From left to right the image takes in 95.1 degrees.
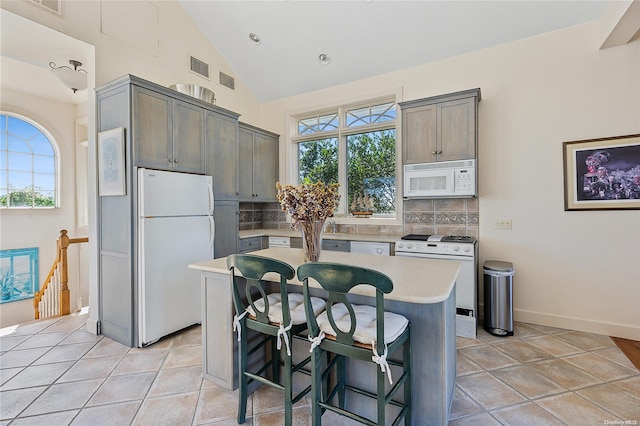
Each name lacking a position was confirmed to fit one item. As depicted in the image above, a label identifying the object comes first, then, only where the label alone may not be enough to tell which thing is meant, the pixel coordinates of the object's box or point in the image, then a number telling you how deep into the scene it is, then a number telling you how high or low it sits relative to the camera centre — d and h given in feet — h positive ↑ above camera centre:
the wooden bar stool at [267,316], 5.16 -1.96
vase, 6.15 -0.53
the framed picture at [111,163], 8.96 +1.66
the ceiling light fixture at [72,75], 10.50 +5.13
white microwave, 10.58 +1.23
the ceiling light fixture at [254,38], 13.37 +8.12
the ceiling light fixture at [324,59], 13.35 +7.12
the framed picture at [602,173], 9.24 +1.20
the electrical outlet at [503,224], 10.91 -0.48
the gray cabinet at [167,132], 9.05 +2.77
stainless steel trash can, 9.63 -2.95
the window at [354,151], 13.78 +3.13
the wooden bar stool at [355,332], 4.18 -1.89
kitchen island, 4.96 -2.07
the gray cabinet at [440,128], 10.55 +3.18
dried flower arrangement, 5.96 +0.14
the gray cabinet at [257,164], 14.24 +2.60
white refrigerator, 8.91 -1.05
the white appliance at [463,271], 9.62 -1.99
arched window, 15.89 +2.87
